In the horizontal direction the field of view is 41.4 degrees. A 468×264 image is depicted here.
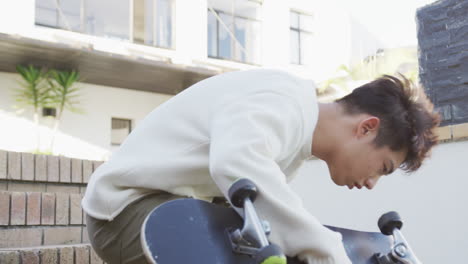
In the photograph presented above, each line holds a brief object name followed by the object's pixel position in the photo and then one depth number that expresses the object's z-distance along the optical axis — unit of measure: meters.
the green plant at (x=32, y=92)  10.16
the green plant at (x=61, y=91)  10.44
